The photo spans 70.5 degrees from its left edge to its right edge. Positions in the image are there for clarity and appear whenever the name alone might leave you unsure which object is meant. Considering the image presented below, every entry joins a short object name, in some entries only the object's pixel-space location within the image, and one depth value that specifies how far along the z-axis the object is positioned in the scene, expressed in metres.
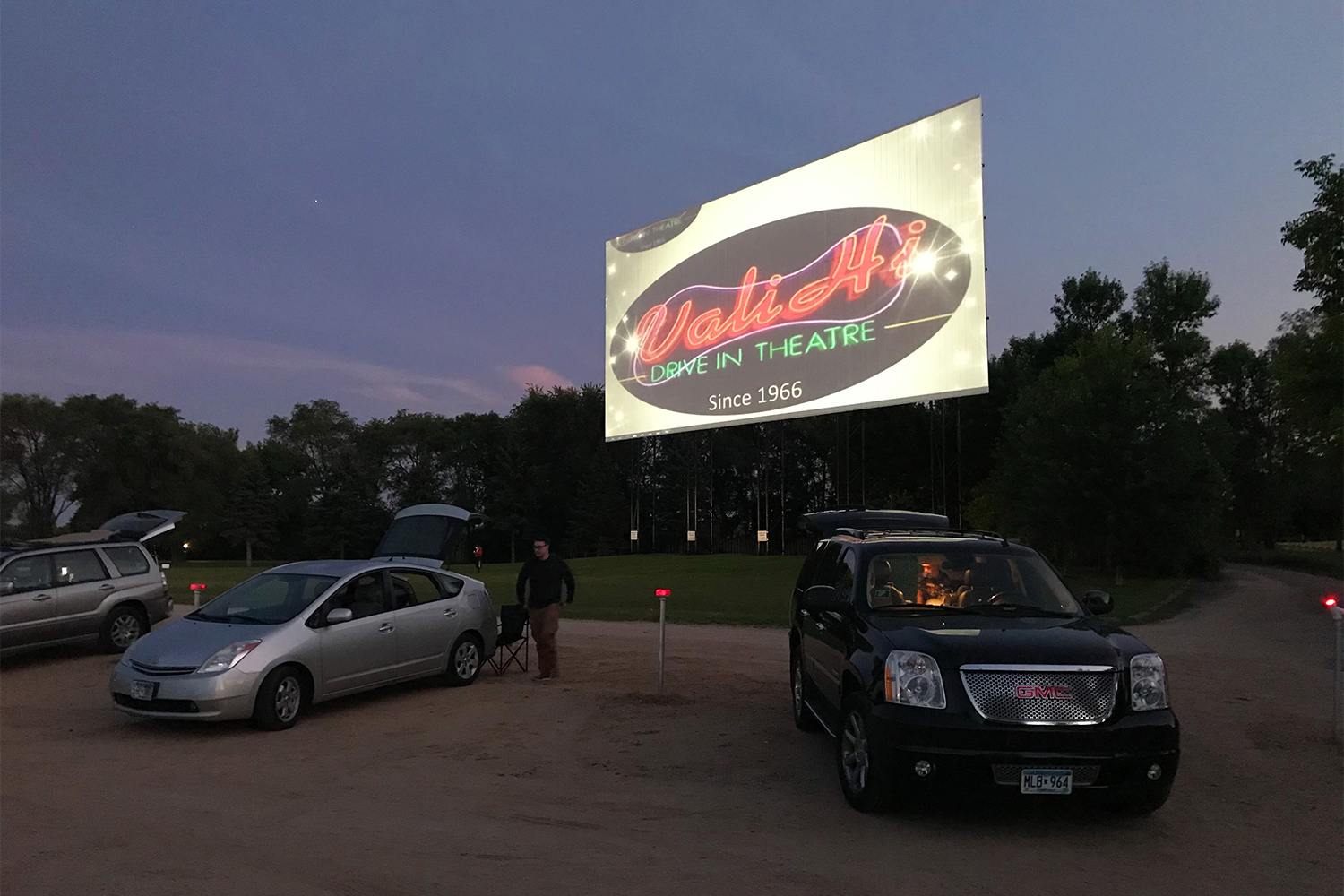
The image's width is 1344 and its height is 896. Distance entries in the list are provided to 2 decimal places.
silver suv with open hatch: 11.88
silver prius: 8.24
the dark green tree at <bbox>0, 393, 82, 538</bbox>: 59.96
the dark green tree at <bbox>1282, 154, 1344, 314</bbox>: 16.78
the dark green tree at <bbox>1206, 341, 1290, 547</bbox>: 58.09
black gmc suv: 5.29
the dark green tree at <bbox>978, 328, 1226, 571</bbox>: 33.69
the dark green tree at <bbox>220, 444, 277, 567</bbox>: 69.19
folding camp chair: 11.58
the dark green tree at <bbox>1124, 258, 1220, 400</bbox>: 56.69
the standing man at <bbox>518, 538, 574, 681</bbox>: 11.21
